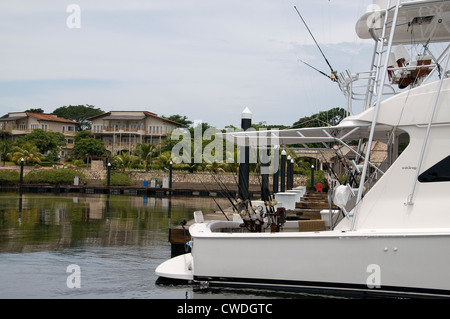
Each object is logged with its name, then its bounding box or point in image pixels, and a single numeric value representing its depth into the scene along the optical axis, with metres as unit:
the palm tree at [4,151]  55.78
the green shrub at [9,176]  41.53
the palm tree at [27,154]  53.47
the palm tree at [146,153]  49.56
